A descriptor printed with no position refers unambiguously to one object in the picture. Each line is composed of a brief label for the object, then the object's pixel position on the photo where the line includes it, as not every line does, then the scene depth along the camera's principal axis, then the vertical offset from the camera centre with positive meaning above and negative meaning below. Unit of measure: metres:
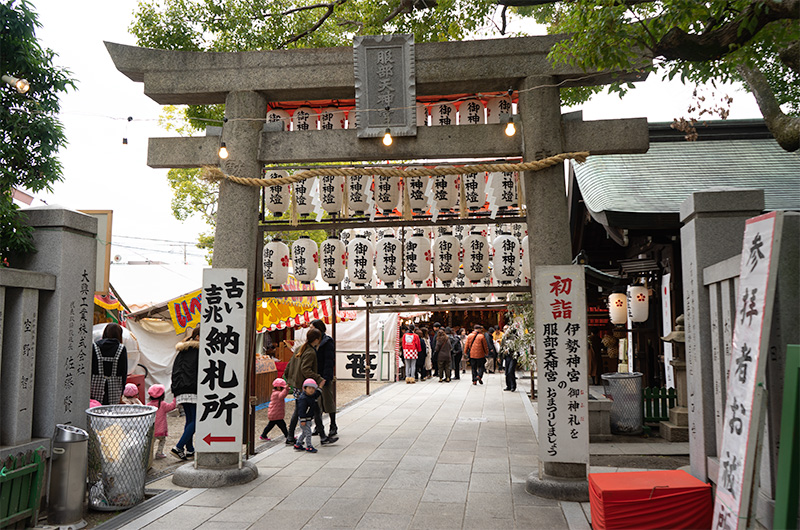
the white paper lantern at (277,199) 8.72 +1.82
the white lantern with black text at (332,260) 8.80 +0.92
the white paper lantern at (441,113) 8.48 +3.02
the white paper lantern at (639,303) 13.32 +0.43
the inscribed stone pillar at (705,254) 5.28 +0.63
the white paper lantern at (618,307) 14.28 +0.35
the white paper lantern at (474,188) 8.27 +1.89
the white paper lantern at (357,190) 8.41 +1.88
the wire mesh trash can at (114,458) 6.27 -1.49
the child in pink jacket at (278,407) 10.19 -1.50
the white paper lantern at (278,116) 8.84 +3.10
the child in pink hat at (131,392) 8.23 -1.01
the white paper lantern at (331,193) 8.48 +1.86
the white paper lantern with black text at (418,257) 8.74 +0.96
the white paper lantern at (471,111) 8.36 +3.00
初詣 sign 6.82 -0.49
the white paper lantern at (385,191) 8.35 +1.85
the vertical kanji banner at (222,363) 7.38 -0.54
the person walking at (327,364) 10.12 -0.75
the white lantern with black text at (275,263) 9.02 +0.89
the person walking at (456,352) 23.67 -1.25
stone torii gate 7.38 +2.55
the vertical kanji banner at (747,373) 3.68 -0.34
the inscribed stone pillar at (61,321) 6.16 -0.01
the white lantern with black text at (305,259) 8.88 +0.95
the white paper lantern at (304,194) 8.70 +1.88
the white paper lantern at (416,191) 8.41 +1.87
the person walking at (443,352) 22.34 -1.19
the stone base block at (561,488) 6.62 -1.90
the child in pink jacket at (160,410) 8.48 -1.35
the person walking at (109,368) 8.38 -0.68
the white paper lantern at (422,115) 8.46 +2.99
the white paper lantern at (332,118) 8.72 +3.02
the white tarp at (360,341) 23.11 -0.78
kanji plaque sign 7.70 +3.13
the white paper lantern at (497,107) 8.22 +3.00
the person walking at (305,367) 9.61 -0.76
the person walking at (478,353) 21.06 -1.14
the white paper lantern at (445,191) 8.37 +1.86
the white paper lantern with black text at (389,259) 8.55 +0.91
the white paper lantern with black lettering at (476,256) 8.48 +0.95
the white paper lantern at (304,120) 8.73 +2.99
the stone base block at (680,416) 10.24 -1.67
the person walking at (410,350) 22.02 -1.10
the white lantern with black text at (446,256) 8.55 +0.95
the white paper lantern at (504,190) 8.09 +1.82
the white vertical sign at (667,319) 12.16 +0.06
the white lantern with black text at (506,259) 8.38 +0.89
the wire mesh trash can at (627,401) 10.80 -1.47
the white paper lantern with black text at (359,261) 8.73 +0.90
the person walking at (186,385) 8.96 -1.00
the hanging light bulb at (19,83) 5.93 +2.41
